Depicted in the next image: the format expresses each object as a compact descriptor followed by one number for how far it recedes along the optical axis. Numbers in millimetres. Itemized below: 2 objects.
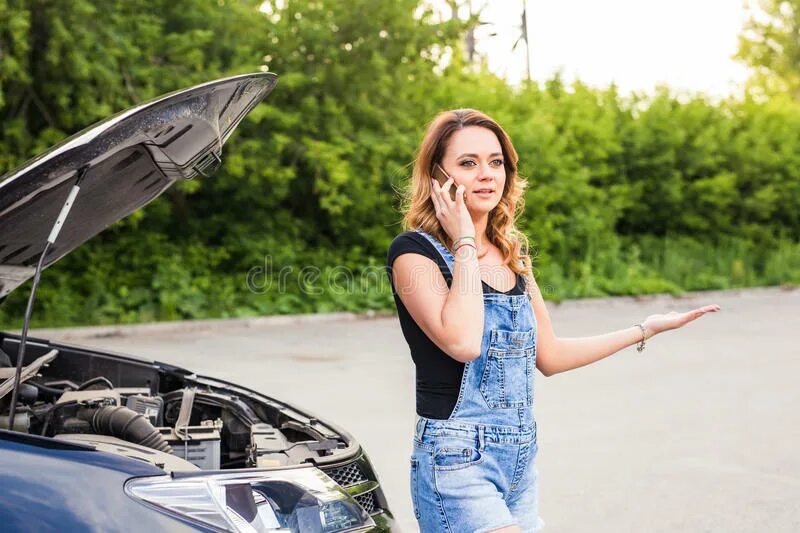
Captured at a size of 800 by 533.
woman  2545
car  2363
